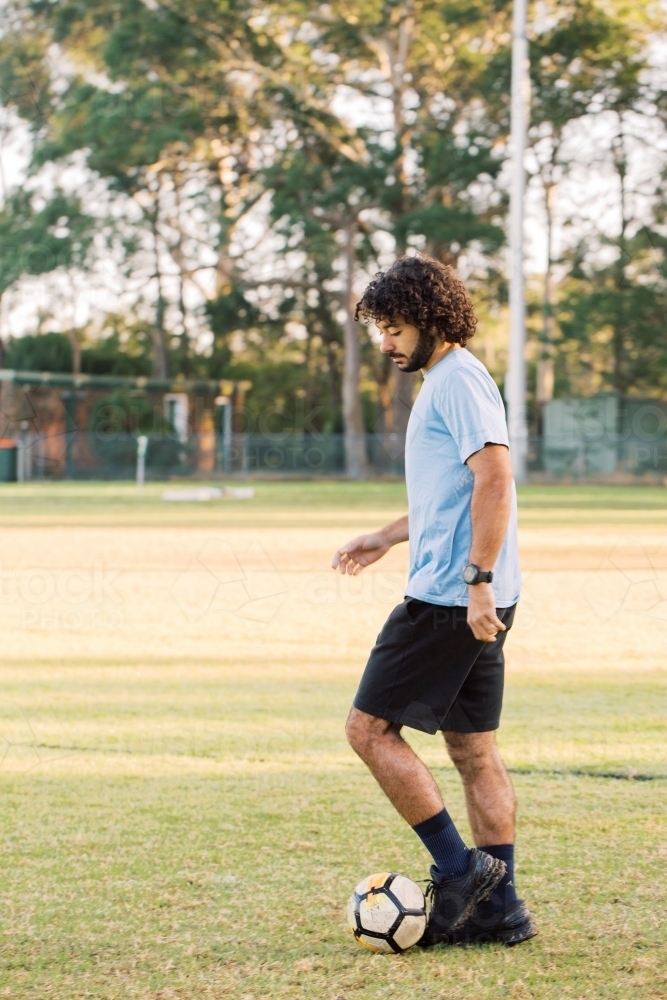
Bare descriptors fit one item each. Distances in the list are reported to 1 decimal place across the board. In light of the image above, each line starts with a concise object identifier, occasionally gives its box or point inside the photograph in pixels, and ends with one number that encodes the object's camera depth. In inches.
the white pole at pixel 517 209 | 2480.2
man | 277.4
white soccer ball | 279.3
